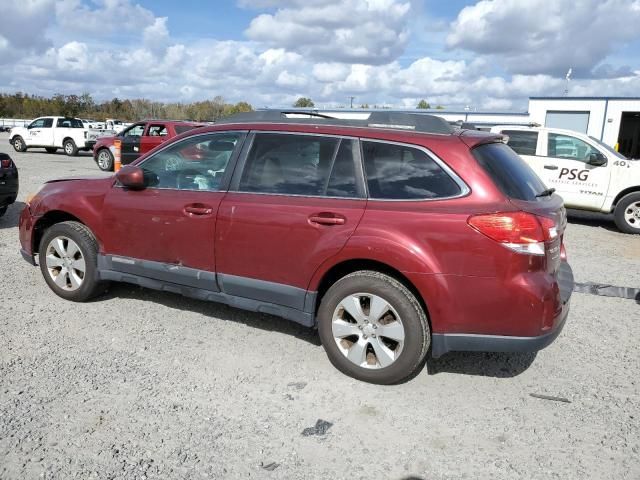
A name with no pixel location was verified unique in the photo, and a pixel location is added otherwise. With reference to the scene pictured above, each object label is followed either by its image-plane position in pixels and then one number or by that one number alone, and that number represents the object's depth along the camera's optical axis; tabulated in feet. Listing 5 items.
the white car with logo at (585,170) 32.24
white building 91.09
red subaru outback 10.84
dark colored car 26.78
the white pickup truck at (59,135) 75.20
